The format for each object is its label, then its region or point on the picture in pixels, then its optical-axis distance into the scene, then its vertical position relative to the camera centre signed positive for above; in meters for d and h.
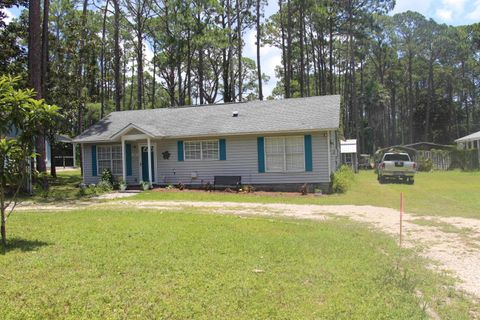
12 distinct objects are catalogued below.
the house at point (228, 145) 18.34 +0.74
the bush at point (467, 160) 33.16 -0.60
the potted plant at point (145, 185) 19.32 -1.05
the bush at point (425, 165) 33.72 -0.91
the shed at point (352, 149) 32.96 +0.59
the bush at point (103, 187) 19.34 -1.09
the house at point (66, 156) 46.94 +1.10
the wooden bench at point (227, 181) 18.96 -0.97
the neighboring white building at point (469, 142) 36.45 +1.11
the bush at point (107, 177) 20.48 -0.64
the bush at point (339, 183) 17.88 -1.19
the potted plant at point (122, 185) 19.52 -1.04
